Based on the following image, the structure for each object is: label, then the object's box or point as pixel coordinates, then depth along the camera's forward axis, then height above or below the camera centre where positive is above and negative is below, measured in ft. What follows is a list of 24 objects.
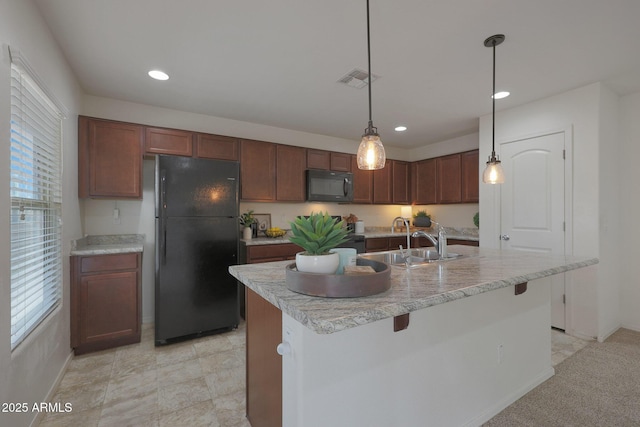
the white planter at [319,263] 3.79 -0.63
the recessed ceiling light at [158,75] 8.25 +3.88
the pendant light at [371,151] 5.26 +1.11
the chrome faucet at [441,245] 7.14 -0.76
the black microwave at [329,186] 13.19 +1.23
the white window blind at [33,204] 5.15 +0.20
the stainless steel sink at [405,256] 7.38 -1.12
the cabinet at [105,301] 8.31 -2.53
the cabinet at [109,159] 9.09 +1.72
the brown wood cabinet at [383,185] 15.47 +1.46
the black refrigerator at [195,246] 9.16 -1.06
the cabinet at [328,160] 13.50 +2.46
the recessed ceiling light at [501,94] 9.62 +3.84
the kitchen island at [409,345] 3.66 -2.09
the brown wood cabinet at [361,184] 14.85 +1.44
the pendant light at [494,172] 7.31 +1.01
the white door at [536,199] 9.89 +0.48
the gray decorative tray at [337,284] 3.48 -0.85
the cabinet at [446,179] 13.56 +1.65
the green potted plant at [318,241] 3.81 -0.36
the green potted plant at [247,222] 11.95 -0.36
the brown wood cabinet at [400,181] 16.07 +1.72
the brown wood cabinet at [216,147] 10.95 +2.48
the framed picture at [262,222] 12.94 -0.39
